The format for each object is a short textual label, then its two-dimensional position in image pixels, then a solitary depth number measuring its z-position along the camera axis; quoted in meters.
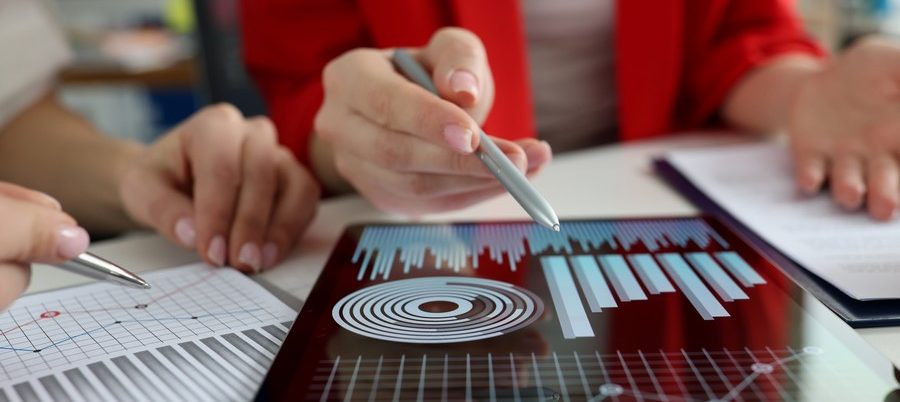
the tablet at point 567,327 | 0.25
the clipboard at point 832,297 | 0.31
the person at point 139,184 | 0.27
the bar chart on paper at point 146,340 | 0.27
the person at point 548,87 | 0.41
